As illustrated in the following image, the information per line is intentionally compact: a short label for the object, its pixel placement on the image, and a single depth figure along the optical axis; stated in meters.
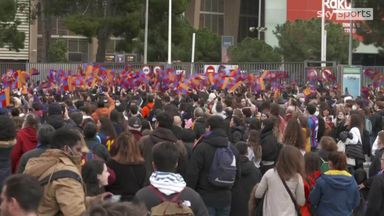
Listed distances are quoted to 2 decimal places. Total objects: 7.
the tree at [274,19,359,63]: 61.47
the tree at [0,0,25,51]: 45.41
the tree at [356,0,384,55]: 45.59
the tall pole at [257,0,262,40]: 78.29
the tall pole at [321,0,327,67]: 43.52
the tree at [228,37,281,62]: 60.50
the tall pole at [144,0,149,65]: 44.41
